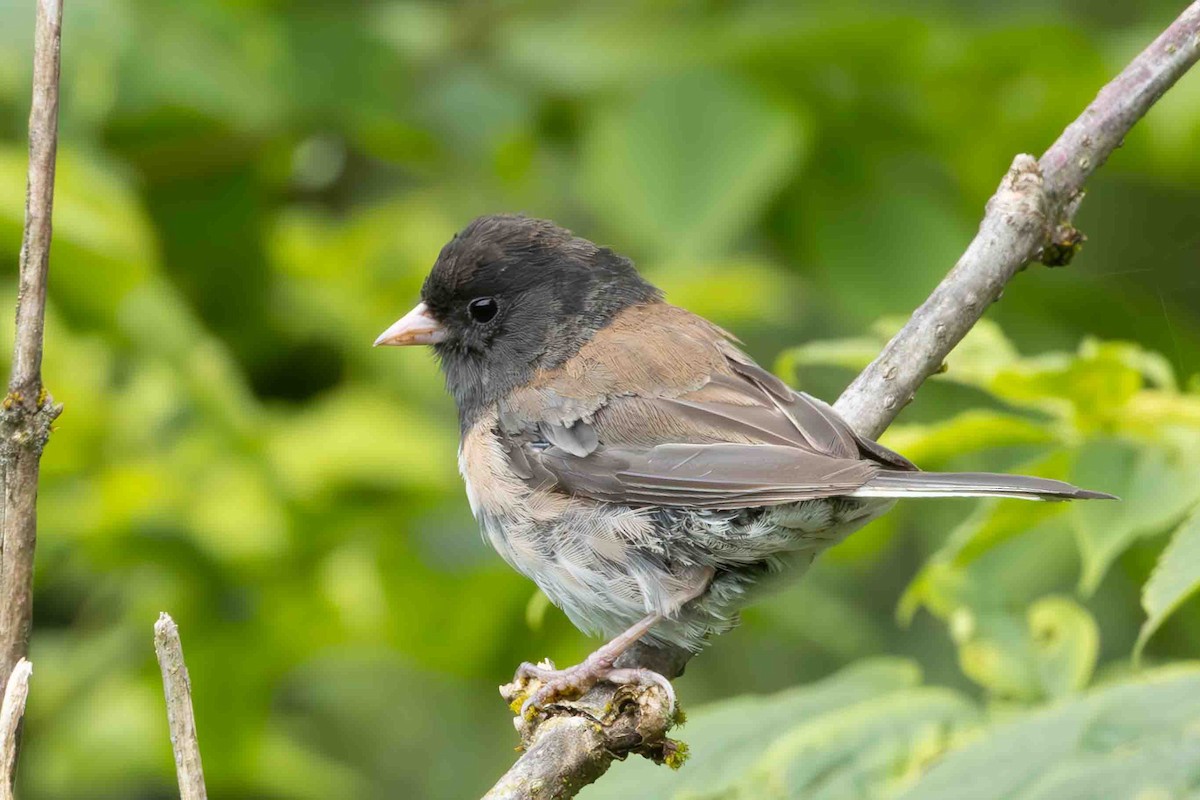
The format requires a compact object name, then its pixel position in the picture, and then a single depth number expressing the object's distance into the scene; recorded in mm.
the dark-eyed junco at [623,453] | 4301
